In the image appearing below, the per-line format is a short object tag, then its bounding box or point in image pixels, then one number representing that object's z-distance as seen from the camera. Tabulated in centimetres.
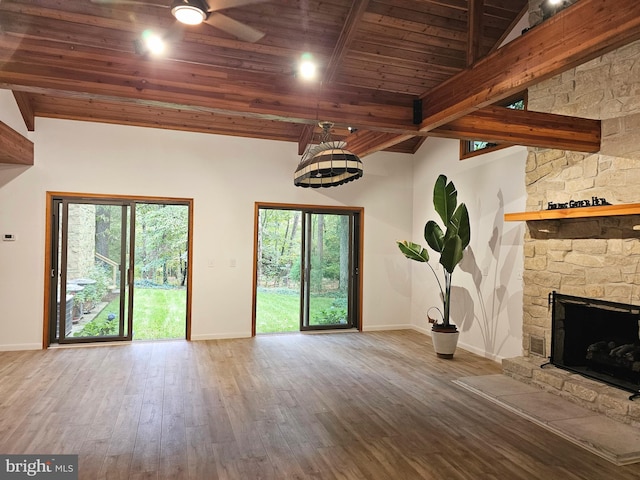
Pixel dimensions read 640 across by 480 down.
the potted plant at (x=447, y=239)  555
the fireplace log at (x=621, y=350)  394
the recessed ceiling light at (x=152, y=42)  309
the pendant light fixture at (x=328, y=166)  433
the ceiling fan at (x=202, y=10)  260
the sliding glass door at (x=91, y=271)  604
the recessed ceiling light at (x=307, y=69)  350
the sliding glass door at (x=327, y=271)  721
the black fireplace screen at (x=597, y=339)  393
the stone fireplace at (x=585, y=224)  398
